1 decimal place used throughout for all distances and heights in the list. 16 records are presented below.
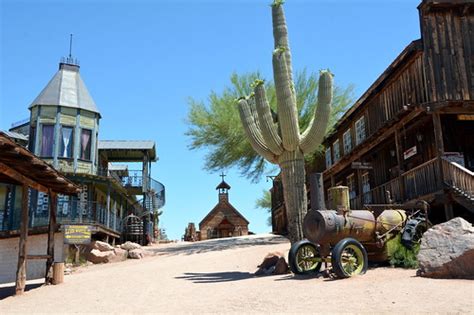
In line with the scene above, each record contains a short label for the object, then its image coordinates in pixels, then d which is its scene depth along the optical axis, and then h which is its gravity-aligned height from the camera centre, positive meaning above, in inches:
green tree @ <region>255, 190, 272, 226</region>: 2117.4 +205.4
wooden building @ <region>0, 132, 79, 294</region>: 404.7 +74.6
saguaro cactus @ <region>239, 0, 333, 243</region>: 544.1 +133.8
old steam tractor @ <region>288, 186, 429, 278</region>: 428.5 +10.6
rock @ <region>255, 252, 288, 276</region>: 501.7 -17.5
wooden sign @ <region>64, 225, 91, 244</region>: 674.2 +25.2
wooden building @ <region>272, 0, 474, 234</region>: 559.2 +168.5
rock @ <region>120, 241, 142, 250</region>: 845.2 +10.4
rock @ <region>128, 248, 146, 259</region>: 807.1 -3.3
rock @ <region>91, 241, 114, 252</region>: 819.4 +11.2
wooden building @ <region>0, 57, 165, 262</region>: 940.0 +192.5
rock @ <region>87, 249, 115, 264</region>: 788.3 -6.5
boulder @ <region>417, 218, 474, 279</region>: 366.9 -4.7
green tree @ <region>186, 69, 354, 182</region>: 1005.2 +268.1
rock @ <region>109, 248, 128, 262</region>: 792.0 -4.6
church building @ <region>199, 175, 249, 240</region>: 1678.2 +92.7
